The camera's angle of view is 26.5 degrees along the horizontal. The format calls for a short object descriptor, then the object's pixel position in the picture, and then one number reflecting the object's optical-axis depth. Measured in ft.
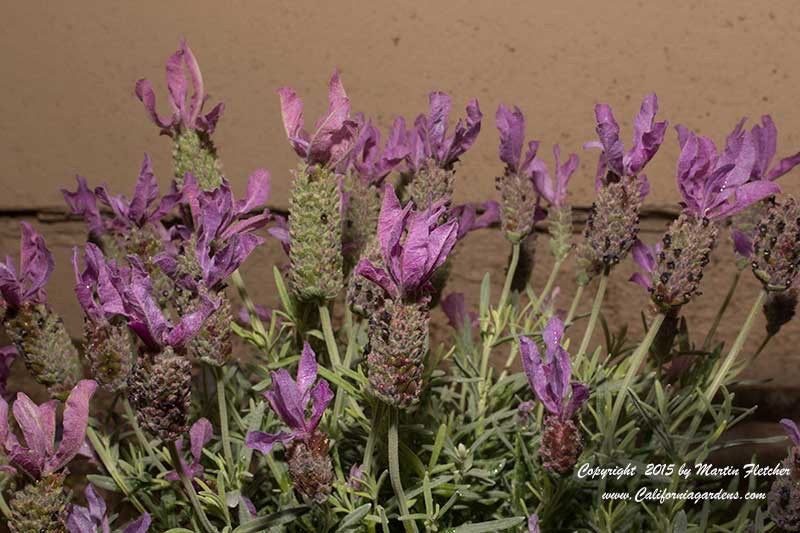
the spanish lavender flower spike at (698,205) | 1.36
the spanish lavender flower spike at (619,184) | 1.38
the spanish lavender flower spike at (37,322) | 1.39
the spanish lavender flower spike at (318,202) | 1.38
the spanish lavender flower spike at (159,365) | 1.26
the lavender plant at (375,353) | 1.28
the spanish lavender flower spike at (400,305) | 1.24
